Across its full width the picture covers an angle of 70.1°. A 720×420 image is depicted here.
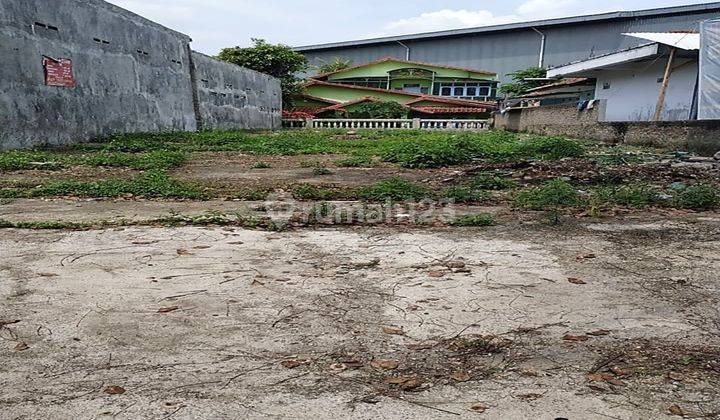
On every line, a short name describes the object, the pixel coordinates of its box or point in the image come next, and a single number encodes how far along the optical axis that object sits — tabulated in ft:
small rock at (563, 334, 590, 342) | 7.55
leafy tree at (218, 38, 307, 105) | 88.28
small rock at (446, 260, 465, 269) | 10.94
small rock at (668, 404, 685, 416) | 5.61
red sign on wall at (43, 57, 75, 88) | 35.29
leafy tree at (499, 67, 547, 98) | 96.17
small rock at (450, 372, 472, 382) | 6.48
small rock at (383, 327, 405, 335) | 7.84
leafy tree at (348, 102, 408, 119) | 91.40
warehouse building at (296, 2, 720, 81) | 106.63
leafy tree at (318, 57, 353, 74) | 127.65
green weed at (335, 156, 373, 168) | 30.73
